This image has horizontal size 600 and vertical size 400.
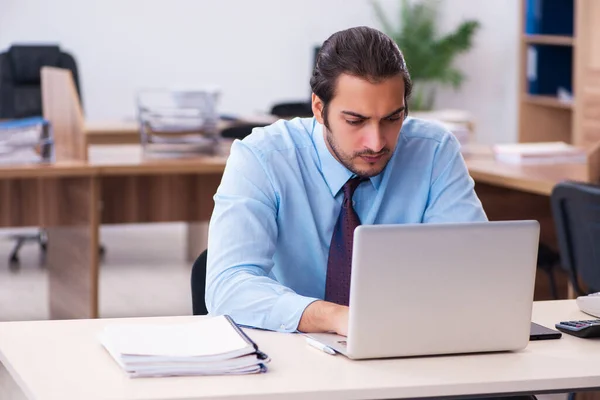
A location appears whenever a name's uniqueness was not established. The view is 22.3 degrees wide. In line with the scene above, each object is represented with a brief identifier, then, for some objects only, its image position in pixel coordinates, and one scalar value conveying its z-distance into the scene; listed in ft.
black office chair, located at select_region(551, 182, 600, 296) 14.33
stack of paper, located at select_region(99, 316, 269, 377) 7.54
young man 9.56
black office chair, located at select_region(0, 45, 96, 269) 28.45
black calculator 8.78
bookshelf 32.20
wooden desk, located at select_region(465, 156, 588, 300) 18.38
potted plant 34.49
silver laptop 7.67
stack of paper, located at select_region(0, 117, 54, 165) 17.60
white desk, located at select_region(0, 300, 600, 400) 7.26
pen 8.17
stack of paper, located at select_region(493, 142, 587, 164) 19.19
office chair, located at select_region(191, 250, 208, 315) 10.33
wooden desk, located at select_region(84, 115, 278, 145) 26.54
